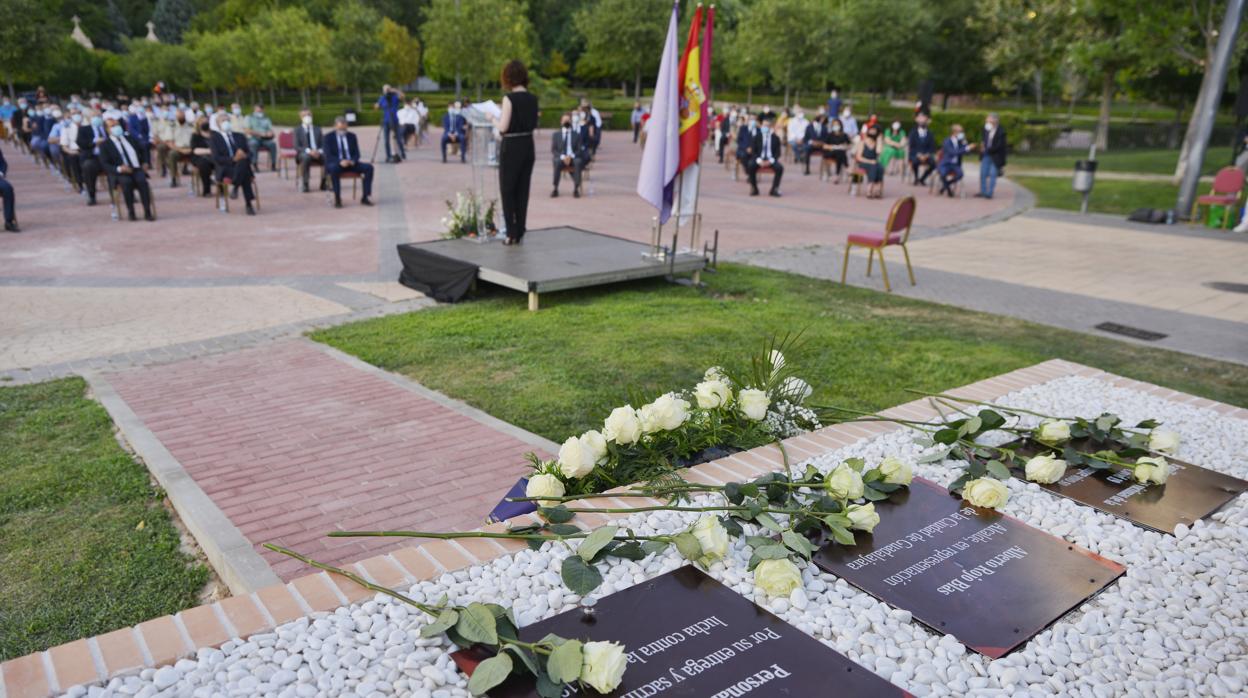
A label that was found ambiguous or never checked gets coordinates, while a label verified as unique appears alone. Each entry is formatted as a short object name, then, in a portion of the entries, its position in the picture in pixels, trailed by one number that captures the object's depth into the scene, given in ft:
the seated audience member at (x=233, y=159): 47.96
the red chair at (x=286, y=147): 64.80
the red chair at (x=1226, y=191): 50.49
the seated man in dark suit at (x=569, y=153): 57.62
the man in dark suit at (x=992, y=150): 61.00
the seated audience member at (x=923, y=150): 66.44
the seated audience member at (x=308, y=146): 55.88
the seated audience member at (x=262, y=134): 68.59
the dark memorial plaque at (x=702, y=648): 8.27
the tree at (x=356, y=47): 126.00
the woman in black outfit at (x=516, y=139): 29.81
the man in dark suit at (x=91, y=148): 46.73
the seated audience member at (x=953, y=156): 62.34
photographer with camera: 72.54
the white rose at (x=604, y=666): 7.79
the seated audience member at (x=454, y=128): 77.77
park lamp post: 47.19
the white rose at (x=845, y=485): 11.43
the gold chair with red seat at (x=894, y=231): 31.24
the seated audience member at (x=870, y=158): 60.90
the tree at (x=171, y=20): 201.16
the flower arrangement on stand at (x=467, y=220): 33.88
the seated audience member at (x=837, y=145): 69.82
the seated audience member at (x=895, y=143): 68.23
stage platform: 27.68
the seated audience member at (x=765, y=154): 60.70
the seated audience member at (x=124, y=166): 44.37
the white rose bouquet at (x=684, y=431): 12.21
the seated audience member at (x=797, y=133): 80.44
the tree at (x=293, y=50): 127.95
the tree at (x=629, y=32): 145.79
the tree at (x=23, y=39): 109.19
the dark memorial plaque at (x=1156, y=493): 12.37
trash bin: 54.49
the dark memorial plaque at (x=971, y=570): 9.69
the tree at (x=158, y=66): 155.22
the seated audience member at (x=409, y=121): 85.30
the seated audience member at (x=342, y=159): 51.26
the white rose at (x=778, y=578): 9.77
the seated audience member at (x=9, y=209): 41.91
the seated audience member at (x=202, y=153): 50.70
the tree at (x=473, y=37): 115.75
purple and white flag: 26.84
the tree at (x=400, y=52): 159.63
